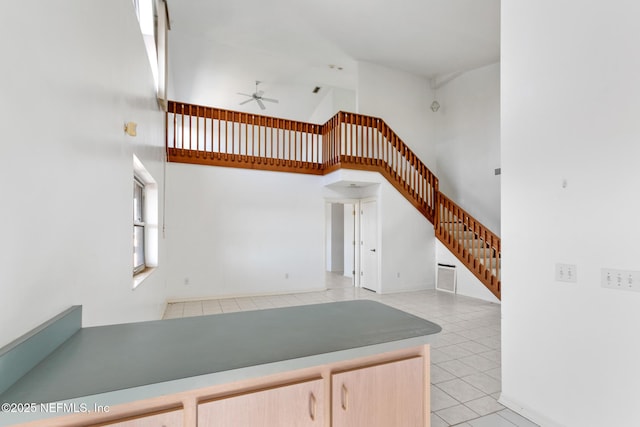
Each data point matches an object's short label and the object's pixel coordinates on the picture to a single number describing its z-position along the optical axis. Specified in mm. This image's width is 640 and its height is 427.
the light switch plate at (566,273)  1849
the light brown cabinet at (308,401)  829
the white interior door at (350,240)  7301
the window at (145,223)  3407
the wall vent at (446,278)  6145
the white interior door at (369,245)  6422
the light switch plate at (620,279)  1596
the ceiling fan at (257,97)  7005
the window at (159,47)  3466
